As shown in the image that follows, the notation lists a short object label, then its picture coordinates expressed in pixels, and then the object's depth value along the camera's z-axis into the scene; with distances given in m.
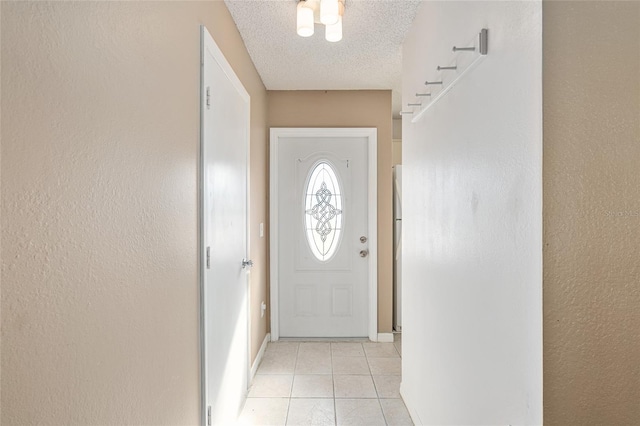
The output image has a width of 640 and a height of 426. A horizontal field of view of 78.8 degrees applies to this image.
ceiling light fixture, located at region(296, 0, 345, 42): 1.95
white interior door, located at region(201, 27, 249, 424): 1.77
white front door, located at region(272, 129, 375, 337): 3.72
